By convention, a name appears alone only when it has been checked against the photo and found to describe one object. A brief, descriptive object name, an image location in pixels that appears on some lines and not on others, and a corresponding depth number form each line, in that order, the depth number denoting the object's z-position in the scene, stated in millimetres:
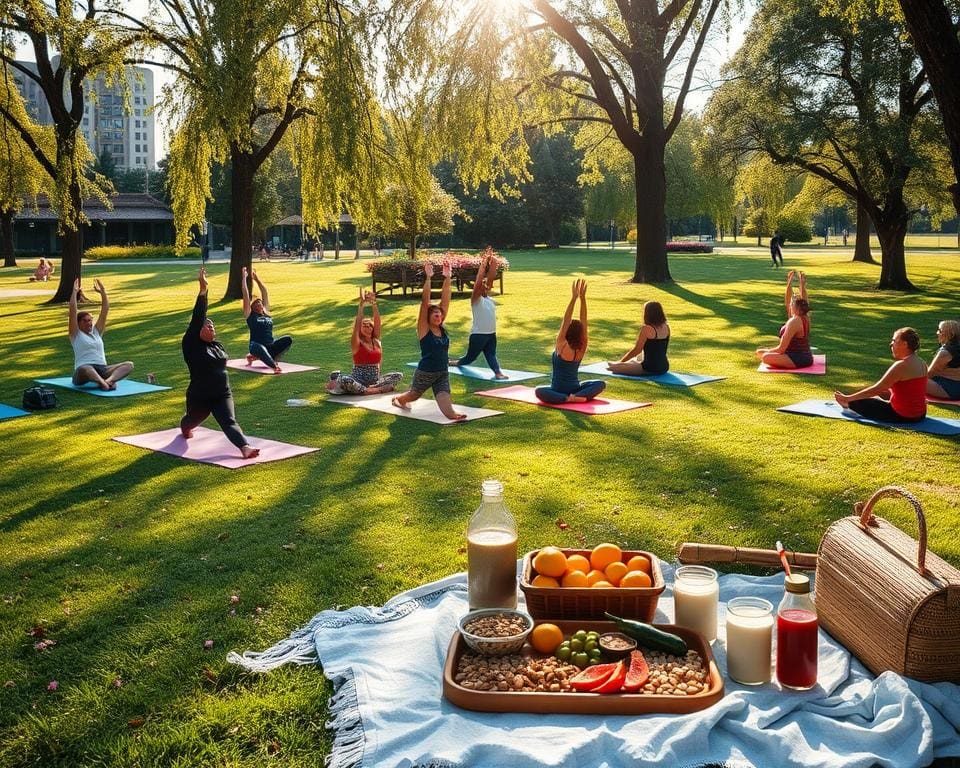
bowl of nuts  3814
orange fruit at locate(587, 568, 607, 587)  4180
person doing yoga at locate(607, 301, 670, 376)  11602
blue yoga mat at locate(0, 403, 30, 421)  9820
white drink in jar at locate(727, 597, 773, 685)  3711
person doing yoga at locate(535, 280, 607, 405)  9930
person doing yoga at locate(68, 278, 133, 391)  11203
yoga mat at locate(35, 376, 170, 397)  11062
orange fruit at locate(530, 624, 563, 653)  3904
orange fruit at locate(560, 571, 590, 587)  4160
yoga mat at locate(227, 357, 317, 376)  12773
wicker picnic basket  3535
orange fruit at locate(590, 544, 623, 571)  4309
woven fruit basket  4023
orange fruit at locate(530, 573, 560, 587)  4191
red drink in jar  3688
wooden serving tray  3516
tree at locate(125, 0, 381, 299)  15195
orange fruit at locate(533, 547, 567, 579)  4227
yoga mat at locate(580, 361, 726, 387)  11367
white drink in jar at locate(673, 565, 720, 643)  4012
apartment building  149200
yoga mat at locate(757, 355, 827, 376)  12078
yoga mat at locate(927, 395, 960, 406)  9888
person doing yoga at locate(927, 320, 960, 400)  9680
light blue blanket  3258
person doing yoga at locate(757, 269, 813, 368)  11969
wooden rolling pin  4729
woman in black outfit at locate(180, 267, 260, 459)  7930
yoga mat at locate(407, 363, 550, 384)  11898
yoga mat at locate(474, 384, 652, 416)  9742
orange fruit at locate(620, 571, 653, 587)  4082
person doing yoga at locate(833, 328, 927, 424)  8547
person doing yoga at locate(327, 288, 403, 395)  10641
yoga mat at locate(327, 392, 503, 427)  9453
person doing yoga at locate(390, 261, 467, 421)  9245
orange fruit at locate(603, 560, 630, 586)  4199
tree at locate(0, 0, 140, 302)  19922
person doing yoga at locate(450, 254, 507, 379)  12016
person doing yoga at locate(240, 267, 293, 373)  12805
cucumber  3801
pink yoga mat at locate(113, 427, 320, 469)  7723
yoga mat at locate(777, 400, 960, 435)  8609
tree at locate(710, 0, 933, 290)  23750
